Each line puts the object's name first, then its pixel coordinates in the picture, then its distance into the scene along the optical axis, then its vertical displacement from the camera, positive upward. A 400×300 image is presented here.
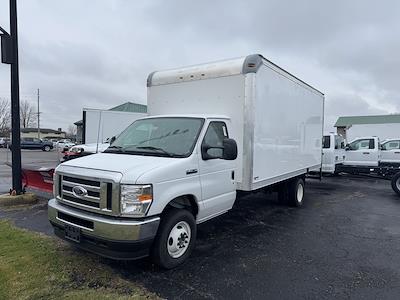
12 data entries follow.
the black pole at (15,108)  8.17 +0.74
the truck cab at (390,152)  14.10 -0.39
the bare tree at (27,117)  93.47 +6.13
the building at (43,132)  78.43 +1.43
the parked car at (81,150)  12.35 -0.45
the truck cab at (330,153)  13.96 -0.47
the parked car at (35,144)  43.22 -0.85
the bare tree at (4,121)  76.38 +3.94
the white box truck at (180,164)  3.94 -0.35
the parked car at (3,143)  50.36 -0.91
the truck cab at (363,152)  14.46 -0.45
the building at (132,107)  35.51 +3.68
